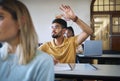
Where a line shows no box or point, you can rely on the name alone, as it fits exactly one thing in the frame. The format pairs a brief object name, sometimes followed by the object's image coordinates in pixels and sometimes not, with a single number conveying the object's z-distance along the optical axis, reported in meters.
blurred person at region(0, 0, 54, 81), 1.14
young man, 2.67
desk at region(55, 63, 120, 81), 1.89
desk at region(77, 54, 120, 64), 4.00
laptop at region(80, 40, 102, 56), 4.07
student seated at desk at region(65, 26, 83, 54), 4.65
